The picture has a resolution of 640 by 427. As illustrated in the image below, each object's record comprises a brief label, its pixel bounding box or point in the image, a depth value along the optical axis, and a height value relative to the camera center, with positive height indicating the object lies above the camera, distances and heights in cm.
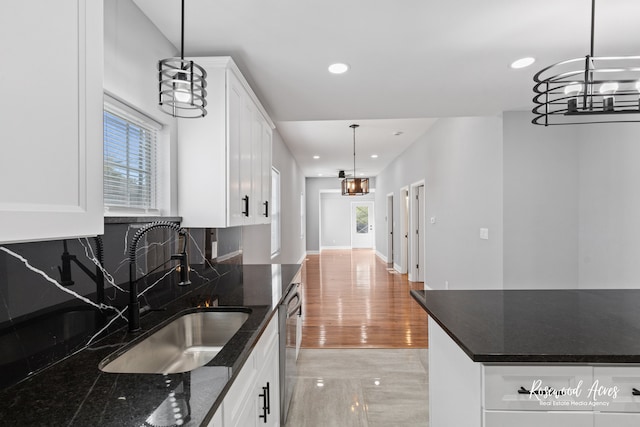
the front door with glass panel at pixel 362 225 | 1331 -34
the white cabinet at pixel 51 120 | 60 +21
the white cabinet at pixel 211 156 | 206 +40
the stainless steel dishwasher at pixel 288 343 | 203 -88
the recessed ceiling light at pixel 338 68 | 238 +112
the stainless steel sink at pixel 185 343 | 136 -61
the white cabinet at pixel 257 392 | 108 -72
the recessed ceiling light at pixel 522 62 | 232 +113
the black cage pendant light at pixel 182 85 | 122 +52
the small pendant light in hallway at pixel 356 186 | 691 +66
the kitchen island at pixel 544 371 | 114 -56
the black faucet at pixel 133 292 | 140 -32
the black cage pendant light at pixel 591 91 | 114 +47
